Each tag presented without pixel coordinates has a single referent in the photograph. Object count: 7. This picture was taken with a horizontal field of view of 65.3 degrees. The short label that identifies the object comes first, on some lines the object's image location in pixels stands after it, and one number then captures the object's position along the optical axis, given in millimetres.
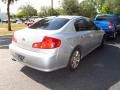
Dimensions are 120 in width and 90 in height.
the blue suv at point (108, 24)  5020
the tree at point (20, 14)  40883
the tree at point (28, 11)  40135
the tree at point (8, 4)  10126
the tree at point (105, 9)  18547
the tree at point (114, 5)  21725
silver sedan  2185
